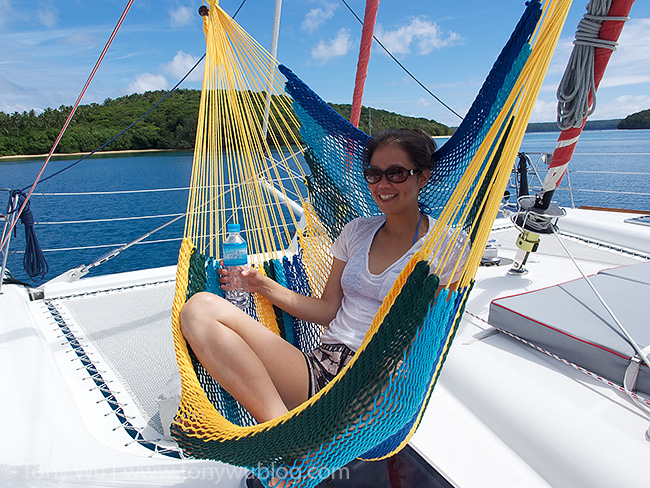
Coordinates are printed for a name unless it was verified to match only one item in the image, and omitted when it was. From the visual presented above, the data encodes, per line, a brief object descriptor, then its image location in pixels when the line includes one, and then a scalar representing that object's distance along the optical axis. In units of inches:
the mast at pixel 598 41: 47.9
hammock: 31.7
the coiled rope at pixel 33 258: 119.7
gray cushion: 51.2
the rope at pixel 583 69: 48.8
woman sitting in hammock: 37.6
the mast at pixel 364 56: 75.8
